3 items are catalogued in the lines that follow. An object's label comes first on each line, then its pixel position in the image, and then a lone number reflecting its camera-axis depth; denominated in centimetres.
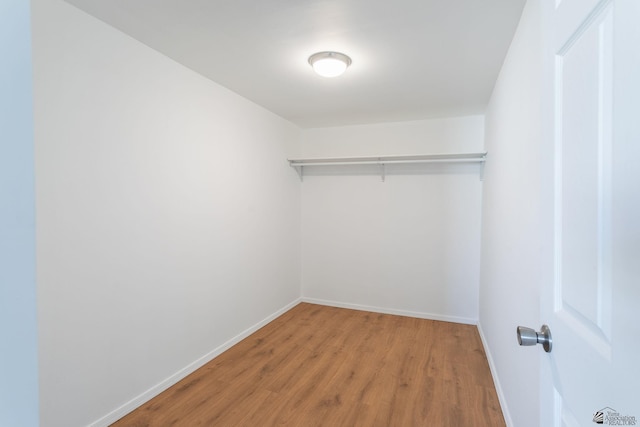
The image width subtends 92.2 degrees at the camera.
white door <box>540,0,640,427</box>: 49
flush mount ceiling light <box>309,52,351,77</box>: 221
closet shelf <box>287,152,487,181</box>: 338
